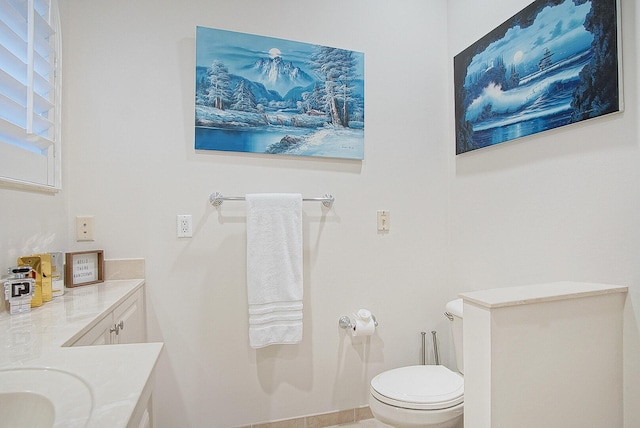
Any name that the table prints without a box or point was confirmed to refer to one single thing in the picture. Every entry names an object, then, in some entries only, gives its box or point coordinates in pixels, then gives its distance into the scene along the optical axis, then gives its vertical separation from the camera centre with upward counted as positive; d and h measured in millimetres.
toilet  1334 -787
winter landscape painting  1687 +657
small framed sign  1391 -219
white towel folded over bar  1625 -266
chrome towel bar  1667 +95
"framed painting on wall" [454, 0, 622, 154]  1250 +637
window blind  1076 +459
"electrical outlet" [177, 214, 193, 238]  1650 -46
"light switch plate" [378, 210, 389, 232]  1969 -42
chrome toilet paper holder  1841 -615
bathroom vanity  534 -301
